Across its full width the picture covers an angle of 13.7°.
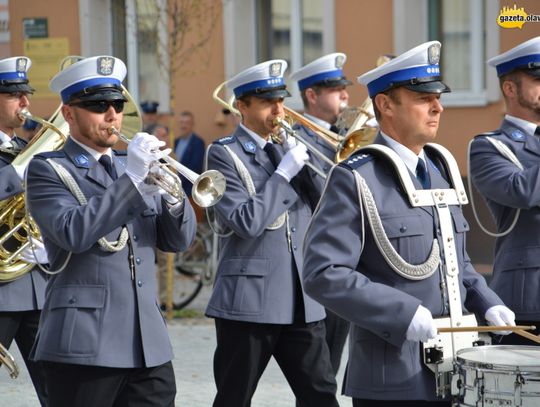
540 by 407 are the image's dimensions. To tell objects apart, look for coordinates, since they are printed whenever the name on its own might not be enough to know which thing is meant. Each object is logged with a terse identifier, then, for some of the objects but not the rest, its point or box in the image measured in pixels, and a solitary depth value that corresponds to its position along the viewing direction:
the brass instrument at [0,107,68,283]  11.47
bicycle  21.49
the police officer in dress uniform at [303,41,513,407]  7.17
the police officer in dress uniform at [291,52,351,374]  13.57
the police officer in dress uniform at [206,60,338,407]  10.60
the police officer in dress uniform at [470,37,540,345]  9.74
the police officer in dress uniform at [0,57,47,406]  11.35
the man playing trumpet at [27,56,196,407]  8.45
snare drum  6.61
